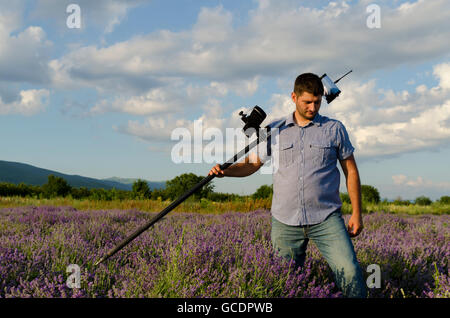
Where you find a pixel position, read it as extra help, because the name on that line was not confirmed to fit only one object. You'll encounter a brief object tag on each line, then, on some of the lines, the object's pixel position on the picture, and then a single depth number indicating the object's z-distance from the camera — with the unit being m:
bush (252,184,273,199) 20.47
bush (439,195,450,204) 22.67
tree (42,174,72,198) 25.52
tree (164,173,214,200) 18.32
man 2.91
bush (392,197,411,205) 21.89
